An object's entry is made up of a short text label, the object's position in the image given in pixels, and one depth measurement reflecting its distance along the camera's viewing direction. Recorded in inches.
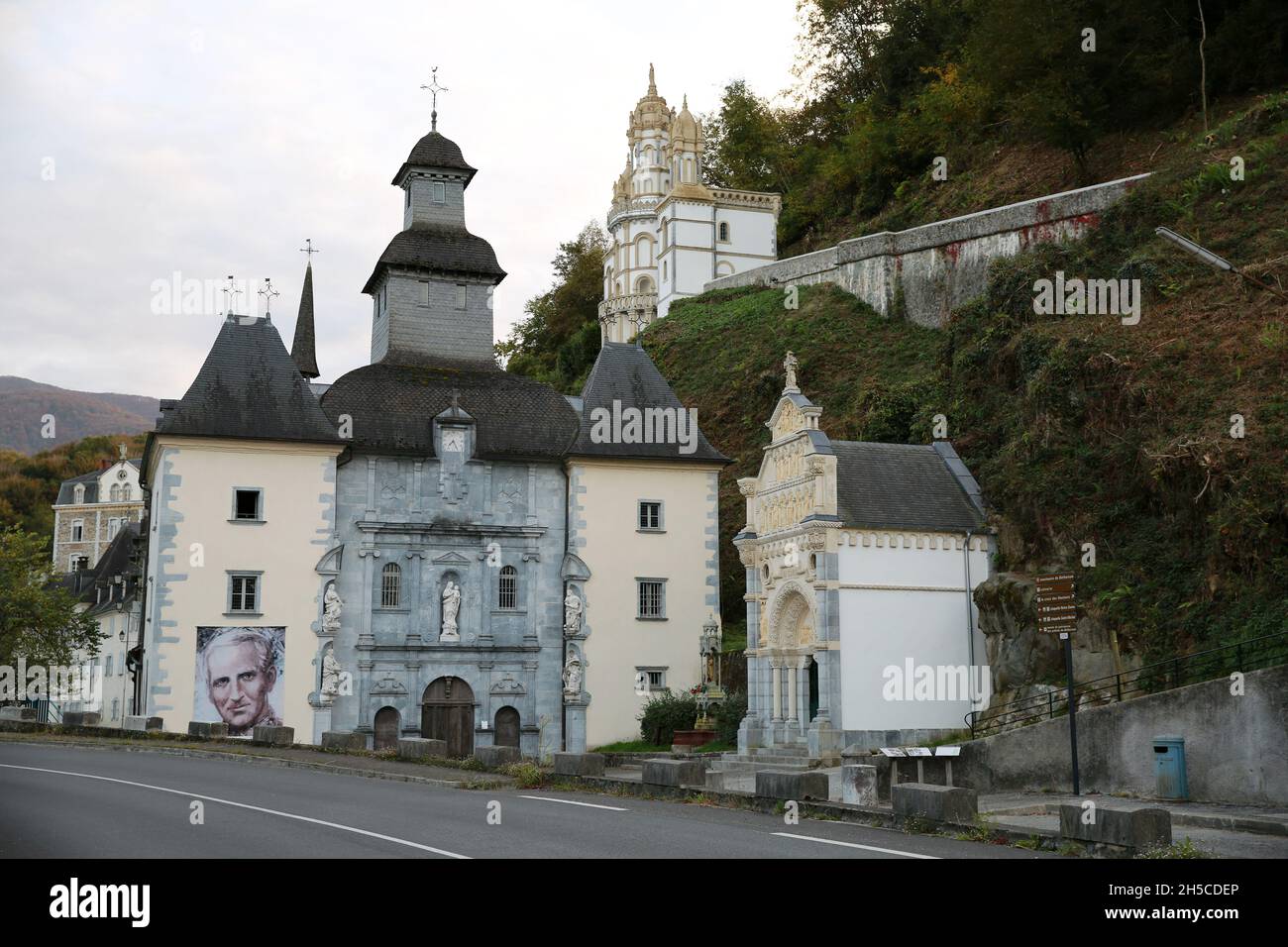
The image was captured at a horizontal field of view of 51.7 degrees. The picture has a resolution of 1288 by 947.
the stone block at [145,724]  1245.7
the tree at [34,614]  1845.5
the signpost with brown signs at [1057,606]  787.4
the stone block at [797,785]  658.2
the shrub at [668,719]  1508.4
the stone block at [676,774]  748.6
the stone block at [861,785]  693.3
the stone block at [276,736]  1072.2
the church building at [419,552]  1453.0
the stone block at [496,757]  869.2
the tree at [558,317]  3811.5
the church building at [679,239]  3383.4
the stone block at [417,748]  946.1
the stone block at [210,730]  1175.0
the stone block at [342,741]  1028.5
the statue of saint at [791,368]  1309.9
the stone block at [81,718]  1409.9
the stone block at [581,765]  807.1
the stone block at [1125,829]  485.4
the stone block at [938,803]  576.1
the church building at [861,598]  1199.6
